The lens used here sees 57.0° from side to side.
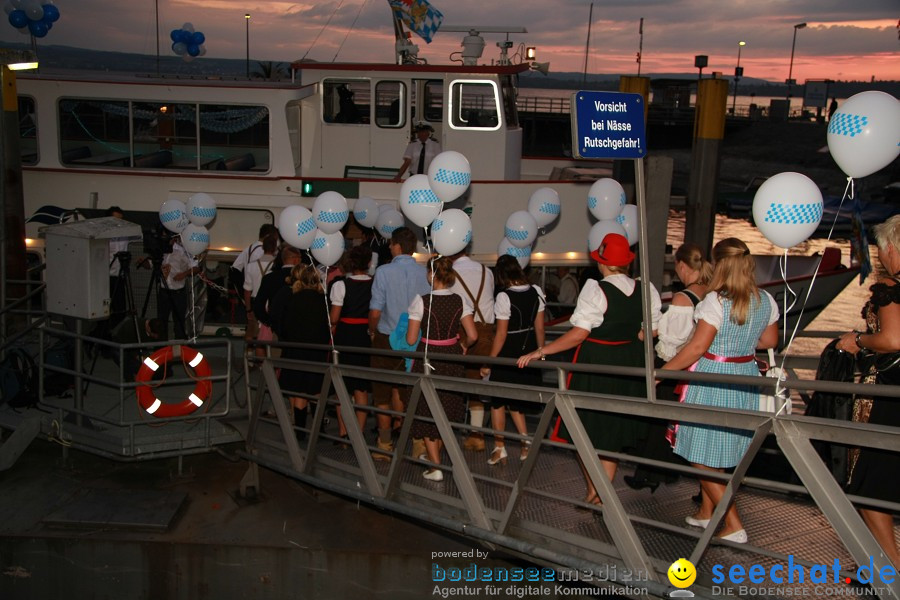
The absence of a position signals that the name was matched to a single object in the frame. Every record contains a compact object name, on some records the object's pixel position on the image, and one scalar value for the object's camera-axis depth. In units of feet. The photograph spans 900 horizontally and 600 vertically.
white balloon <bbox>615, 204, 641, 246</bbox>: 27.56
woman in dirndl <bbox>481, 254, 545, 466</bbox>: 17.92
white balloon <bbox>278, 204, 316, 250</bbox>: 21.77
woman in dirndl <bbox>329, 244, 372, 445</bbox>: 20.22
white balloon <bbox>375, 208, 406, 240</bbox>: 27.63
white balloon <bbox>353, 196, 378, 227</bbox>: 29.35
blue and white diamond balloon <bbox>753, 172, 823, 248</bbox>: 12.95
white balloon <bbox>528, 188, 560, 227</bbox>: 28.14
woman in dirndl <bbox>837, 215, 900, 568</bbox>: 11.87
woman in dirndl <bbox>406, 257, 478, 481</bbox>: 17.51
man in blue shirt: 19.54
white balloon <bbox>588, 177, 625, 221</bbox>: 27.76
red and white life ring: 20.80
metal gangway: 10.61
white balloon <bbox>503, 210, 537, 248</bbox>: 23.79
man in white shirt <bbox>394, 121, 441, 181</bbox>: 33.55
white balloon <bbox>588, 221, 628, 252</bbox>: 23.71
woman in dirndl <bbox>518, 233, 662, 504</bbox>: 15.21
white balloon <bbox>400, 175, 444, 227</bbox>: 20.43
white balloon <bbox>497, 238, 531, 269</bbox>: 23.85
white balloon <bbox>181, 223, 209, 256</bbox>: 27.20
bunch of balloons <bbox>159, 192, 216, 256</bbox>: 27.27
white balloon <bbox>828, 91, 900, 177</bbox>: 12.14
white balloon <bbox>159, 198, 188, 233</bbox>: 27.78
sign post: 12.71
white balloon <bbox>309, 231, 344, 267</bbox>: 21.99
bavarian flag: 36.32
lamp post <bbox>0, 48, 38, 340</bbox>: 24.97
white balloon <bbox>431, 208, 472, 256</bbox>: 18.83
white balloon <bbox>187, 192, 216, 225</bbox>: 27.50
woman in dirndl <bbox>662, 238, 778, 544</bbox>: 13.35
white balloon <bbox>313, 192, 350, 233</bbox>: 21.94
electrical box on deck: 20.65
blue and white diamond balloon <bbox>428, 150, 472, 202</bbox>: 19.30
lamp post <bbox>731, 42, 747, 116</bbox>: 172.64
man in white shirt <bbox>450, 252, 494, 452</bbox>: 18.54
